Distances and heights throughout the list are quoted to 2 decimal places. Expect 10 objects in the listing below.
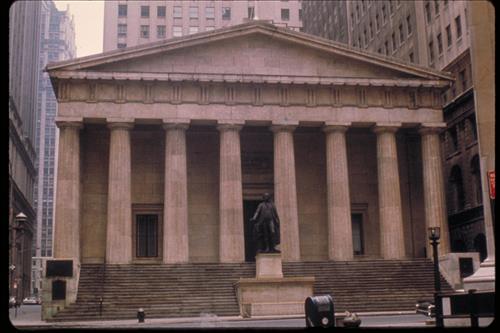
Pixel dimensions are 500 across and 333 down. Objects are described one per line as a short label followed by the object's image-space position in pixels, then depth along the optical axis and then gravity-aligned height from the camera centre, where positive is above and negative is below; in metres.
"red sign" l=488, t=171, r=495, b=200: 14.73 +1.74
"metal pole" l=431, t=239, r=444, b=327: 17.11 -1.05
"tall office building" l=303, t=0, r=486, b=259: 52.84 +14.27
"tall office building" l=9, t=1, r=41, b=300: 83.81 +21.79
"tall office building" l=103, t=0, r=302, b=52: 99.19 +35.99
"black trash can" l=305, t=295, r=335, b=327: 18.49 -1.08
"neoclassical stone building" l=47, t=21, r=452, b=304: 43.56 +8.12
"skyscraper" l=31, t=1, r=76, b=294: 169.62 +26.41
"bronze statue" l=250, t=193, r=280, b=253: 35.91 +2.35
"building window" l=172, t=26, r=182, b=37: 99.44 +33.94
